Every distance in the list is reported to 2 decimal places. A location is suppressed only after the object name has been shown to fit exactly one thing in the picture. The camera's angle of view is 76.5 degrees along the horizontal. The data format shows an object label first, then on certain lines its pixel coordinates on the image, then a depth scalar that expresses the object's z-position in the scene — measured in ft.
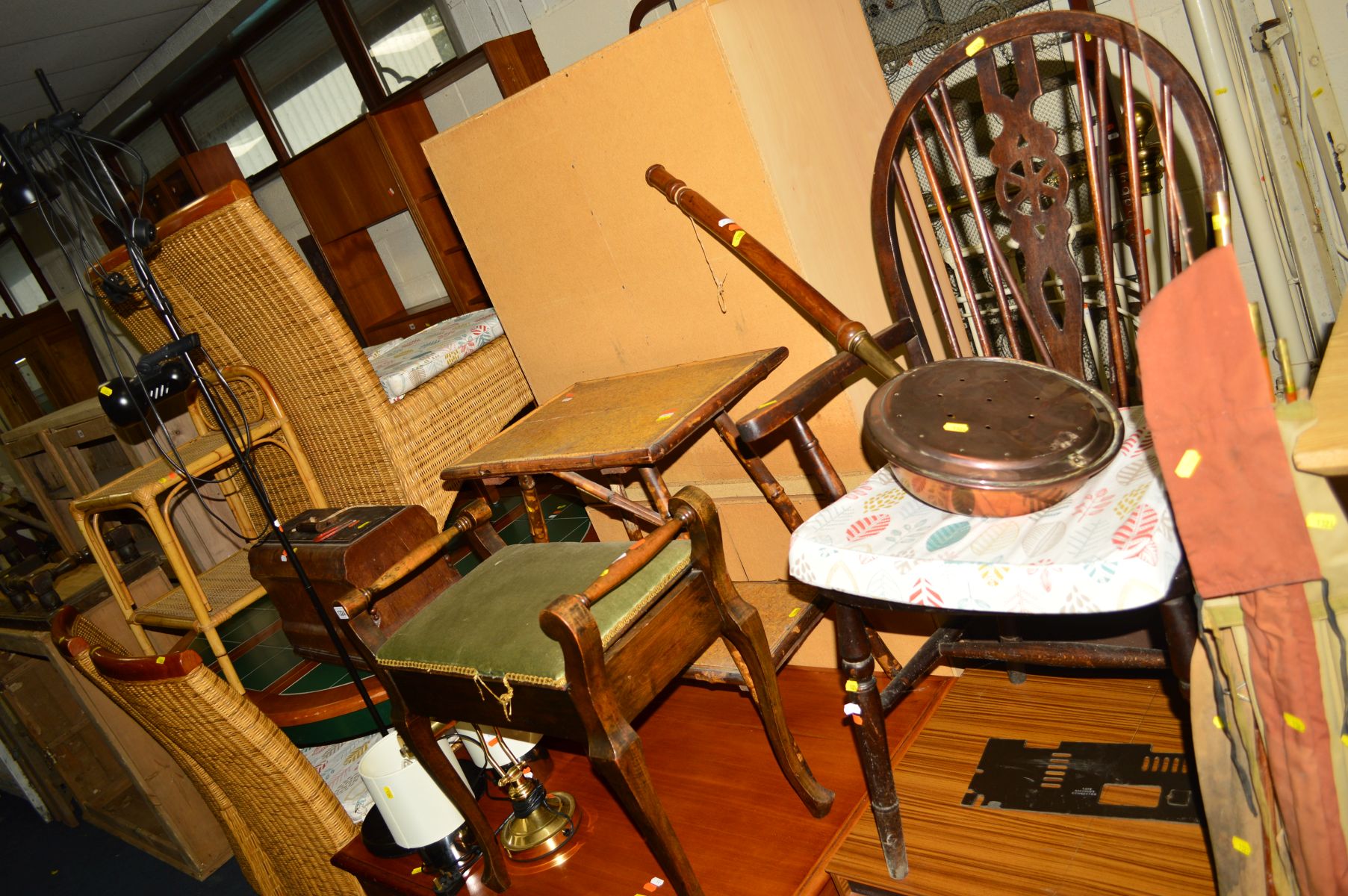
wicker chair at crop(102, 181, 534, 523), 6.54
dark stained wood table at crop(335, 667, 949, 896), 4.91
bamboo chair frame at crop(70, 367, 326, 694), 7.11
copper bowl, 3.37
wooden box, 6.16
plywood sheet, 4.95
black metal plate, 4.18
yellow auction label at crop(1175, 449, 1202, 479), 2.58
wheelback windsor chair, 3.15
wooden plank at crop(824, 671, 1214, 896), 3.94
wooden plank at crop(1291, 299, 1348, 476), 2.30
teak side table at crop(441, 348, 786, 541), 4.52
